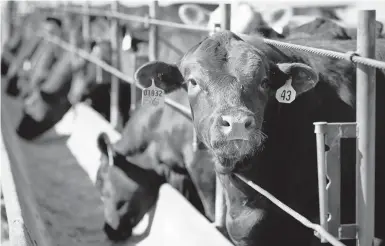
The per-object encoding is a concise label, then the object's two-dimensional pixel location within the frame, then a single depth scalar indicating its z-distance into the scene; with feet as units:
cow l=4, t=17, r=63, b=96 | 58.41
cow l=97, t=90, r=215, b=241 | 24.75
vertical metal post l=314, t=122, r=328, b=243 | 13.49
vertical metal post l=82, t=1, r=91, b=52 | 50.91
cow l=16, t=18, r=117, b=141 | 46.08
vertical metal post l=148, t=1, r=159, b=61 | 31.10
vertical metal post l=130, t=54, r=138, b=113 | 35.10
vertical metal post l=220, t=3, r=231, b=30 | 20.76
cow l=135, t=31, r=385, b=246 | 16.81
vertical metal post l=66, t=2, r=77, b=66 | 49.04
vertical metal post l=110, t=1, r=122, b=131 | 37.77
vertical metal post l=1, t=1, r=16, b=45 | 85.50
